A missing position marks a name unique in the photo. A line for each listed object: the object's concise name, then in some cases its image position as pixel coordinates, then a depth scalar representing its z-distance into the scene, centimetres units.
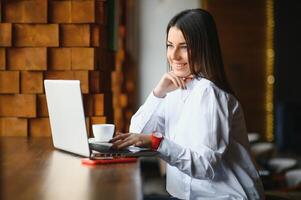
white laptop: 198
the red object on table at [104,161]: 193
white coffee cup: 203
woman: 196
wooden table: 152
